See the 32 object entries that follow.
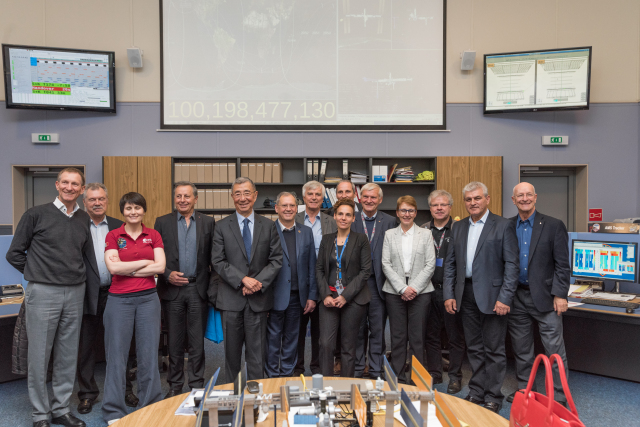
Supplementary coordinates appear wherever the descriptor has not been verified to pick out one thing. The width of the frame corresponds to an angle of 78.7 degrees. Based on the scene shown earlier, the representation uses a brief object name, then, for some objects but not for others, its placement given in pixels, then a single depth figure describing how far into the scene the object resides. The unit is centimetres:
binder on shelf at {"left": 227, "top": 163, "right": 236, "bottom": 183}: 557
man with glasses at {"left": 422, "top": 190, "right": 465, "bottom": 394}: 341
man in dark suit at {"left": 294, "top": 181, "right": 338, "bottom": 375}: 342
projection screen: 562
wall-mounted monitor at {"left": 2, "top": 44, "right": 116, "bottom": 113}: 514
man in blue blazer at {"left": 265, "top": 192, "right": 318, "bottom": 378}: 318
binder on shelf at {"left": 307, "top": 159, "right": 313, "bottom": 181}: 566
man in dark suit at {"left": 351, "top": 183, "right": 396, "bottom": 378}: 332
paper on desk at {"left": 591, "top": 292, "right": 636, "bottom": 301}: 352
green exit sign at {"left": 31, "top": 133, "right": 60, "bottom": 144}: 563
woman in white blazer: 315
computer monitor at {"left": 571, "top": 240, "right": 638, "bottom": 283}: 353
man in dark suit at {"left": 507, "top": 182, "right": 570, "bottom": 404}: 288
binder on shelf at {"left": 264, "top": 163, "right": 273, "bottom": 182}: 559
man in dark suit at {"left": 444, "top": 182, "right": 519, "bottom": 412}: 292
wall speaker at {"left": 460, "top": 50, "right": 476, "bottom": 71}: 557
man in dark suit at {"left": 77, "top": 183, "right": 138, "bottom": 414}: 295
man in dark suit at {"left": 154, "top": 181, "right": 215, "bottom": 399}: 309
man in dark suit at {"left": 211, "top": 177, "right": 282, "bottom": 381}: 296
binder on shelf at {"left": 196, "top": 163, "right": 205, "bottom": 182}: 552
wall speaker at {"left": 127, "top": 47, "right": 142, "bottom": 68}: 541
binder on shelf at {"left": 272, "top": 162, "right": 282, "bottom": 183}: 560
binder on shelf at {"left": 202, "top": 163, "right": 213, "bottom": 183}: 554
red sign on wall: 584
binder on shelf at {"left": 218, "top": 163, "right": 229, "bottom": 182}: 556
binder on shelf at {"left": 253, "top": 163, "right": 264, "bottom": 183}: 559
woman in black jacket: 304
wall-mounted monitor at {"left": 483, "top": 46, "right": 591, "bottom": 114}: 530
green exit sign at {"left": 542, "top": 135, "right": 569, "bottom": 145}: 579
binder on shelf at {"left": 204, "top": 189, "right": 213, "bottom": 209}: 550
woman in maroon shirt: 262
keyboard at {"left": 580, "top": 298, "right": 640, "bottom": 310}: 331
